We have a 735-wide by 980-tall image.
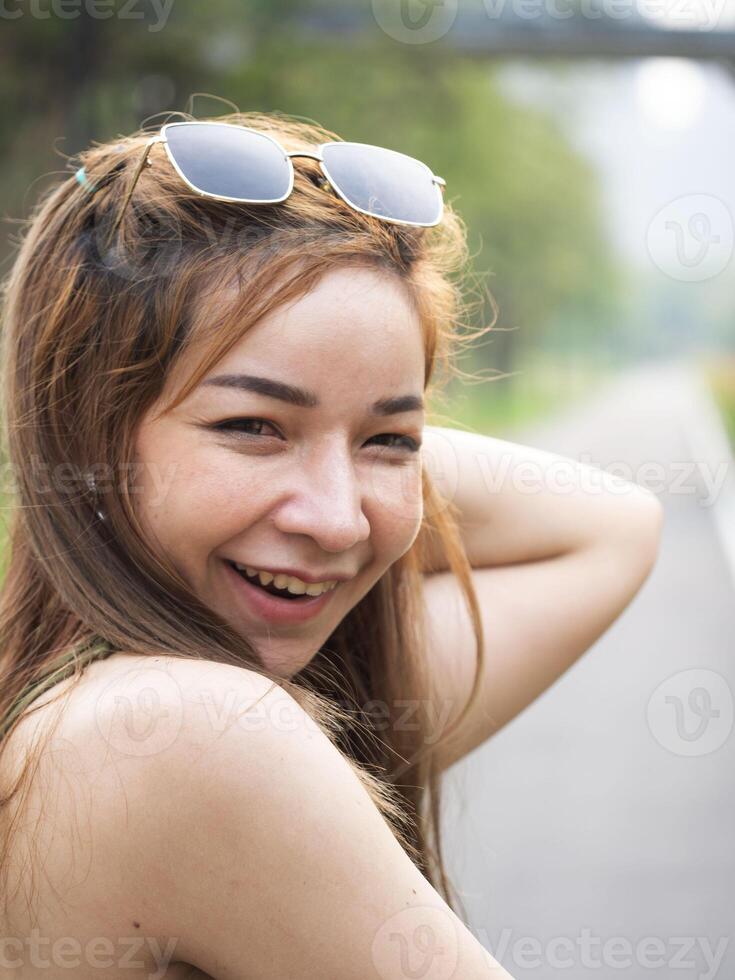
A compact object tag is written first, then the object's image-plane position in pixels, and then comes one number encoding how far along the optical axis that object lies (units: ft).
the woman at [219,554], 4.77
